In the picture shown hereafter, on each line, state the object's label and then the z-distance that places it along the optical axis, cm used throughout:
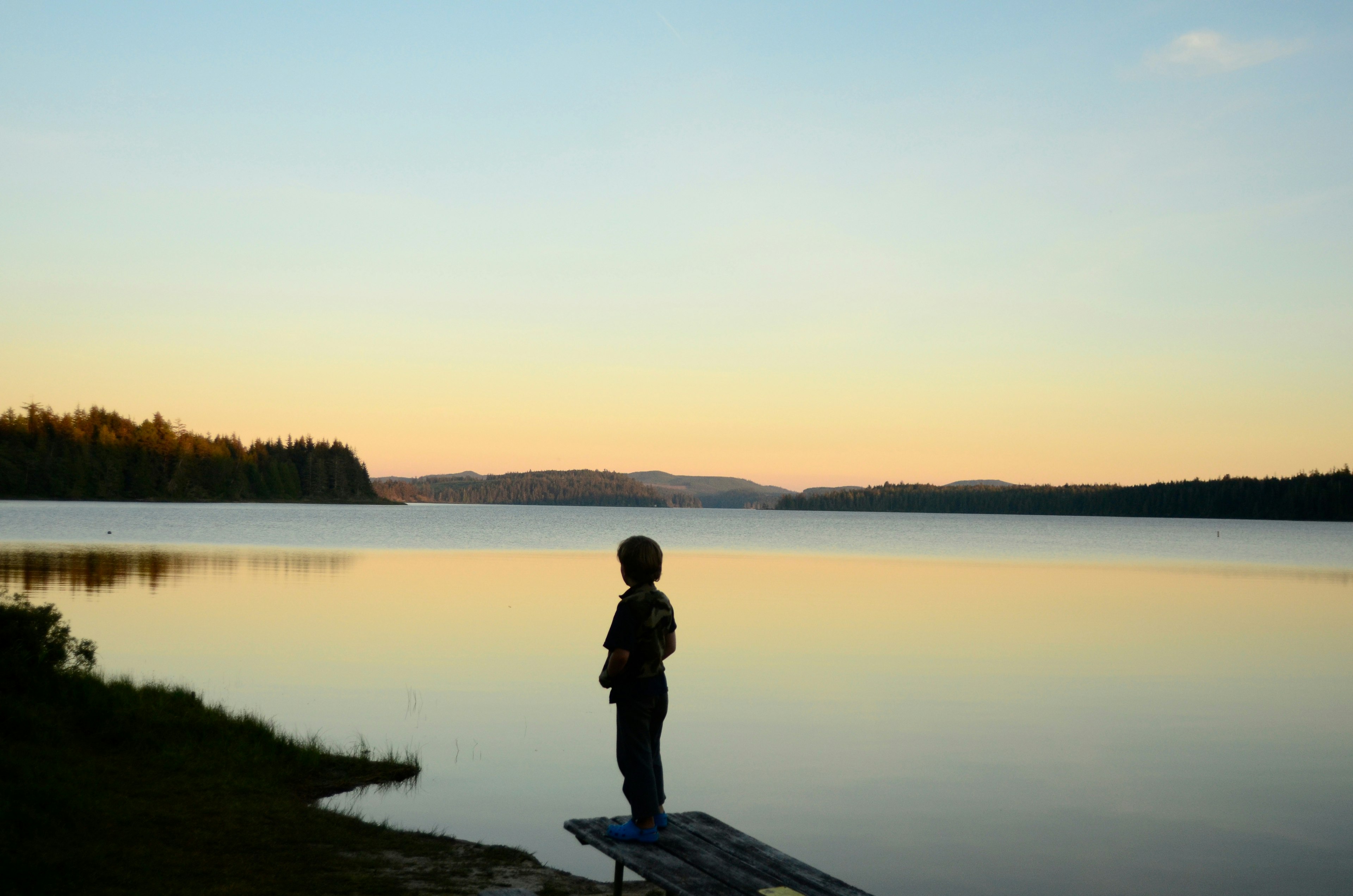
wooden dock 563
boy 661
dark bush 1081
